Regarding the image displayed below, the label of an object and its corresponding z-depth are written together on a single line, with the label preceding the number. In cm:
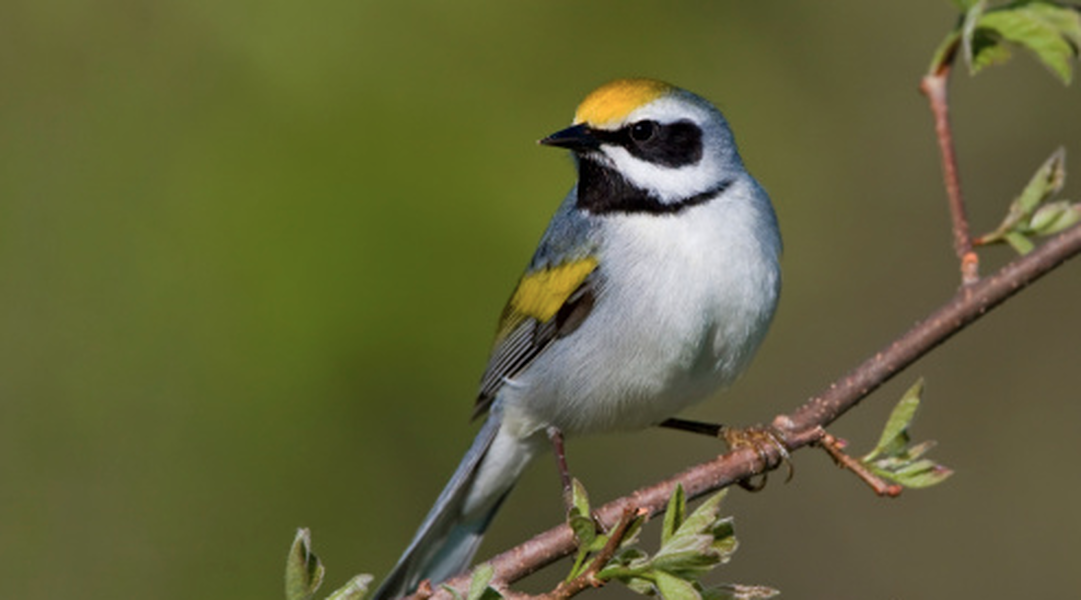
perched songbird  818
